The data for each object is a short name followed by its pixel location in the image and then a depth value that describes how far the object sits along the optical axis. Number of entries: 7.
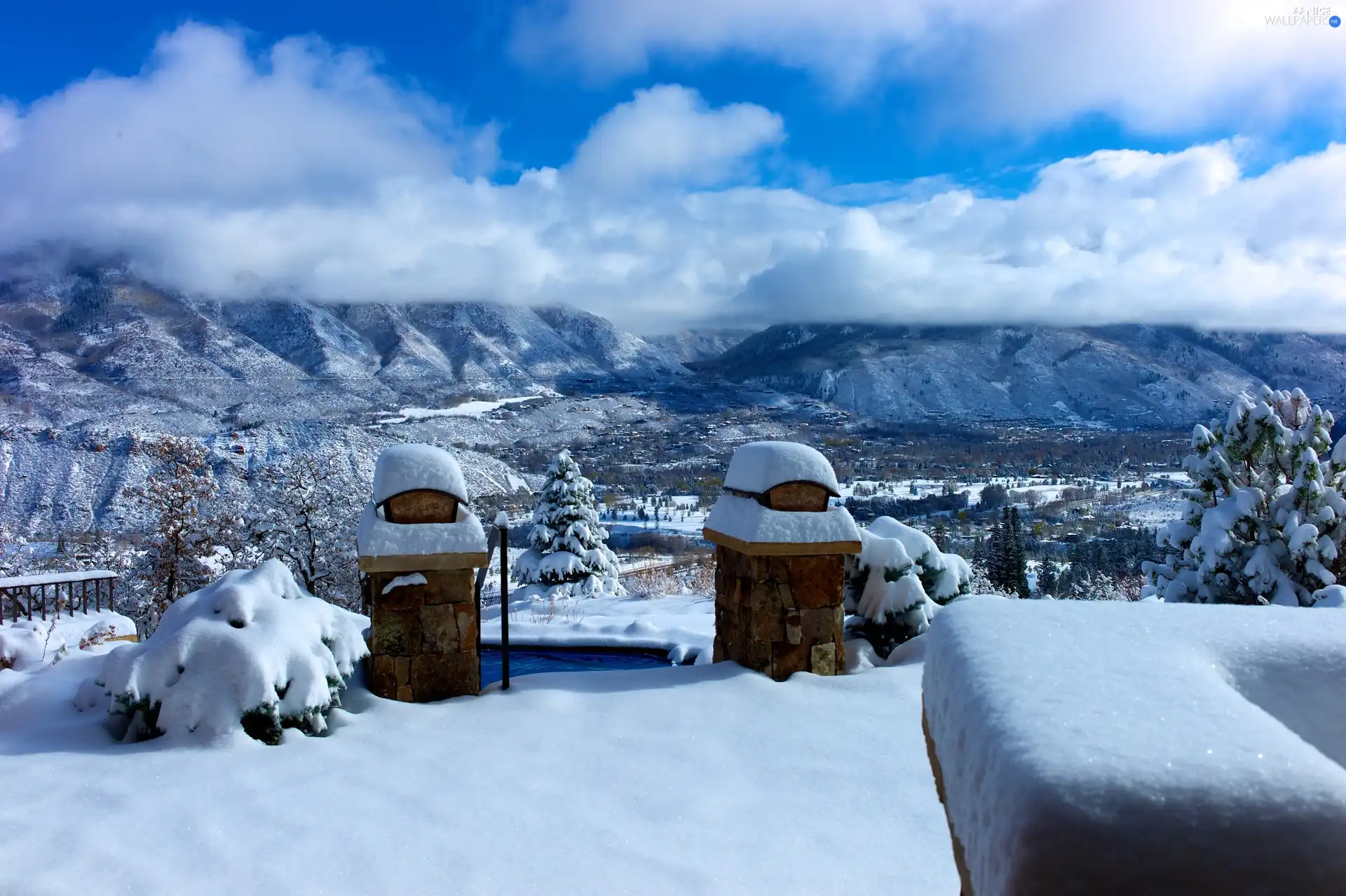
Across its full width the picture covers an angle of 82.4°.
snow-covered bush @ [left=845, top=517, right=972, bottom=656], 7.16
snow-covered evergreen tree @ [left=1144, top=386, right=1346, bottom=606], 7.75
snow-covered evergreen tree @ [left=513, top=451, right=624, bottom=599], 17.69
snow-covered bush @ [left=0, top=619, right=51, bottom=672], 6.18
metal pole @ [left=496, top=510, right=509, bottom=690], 6.09
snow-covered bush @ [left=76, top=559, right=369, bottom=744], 4.72
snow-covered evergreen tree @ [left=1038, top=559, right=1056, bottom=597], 30.60
